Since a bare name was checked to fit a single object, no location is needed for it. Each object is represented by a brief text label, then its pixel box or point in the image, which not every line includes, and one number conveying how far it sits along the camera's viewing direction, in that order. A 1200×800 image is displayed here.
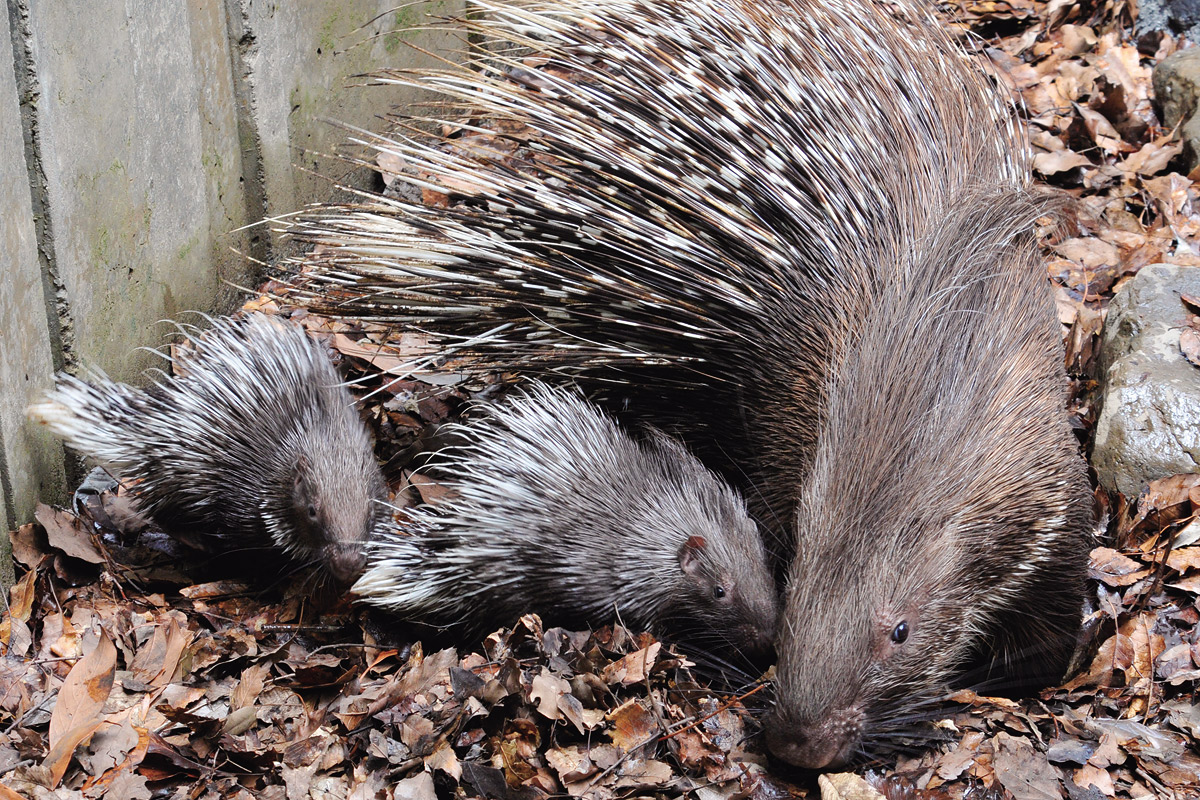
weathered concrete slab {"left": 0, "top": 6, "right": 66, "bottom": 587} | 3.12
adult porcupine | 2.77
